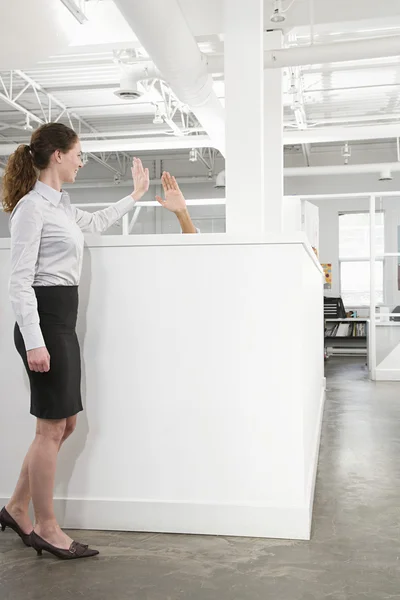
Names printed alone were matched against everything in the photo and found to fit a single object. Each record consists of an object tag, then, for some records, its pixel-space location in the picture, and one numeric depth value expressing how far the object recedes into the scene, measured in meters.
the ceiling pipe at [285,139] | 8.86
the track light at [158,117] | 8.81
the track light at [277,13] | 4.32
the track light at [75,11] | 4.72
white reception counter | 2.59
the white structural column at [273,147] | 4.75
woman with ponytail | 2.23
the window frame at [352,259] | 12.88
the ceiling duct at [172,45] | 3.47
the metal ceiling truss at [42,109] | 8.58
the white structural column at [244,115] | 3.25
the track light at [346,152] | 10.90
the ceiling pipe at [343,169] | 11.00
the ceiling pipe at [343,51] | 4.83
